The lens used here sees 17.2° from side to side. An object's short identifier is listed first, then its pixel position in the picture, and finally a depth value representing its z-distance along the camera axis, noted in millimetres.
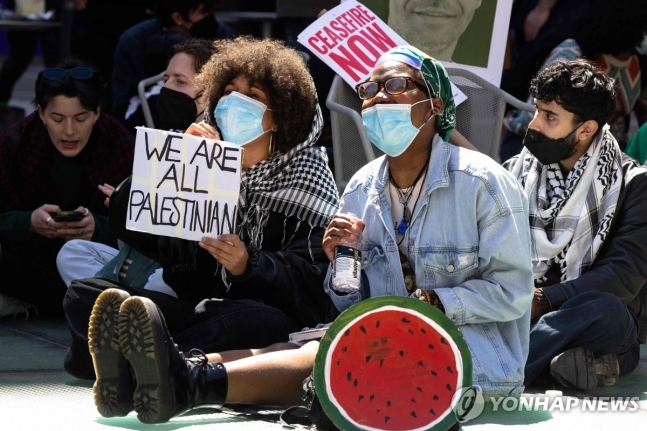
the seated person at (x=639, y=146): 10967
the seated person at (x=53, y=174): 9728
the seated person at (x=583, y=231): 7823
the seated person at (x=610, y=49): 12472
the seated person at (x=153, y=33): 12650
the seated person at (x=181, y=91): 9921
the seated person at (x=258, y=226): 7489
